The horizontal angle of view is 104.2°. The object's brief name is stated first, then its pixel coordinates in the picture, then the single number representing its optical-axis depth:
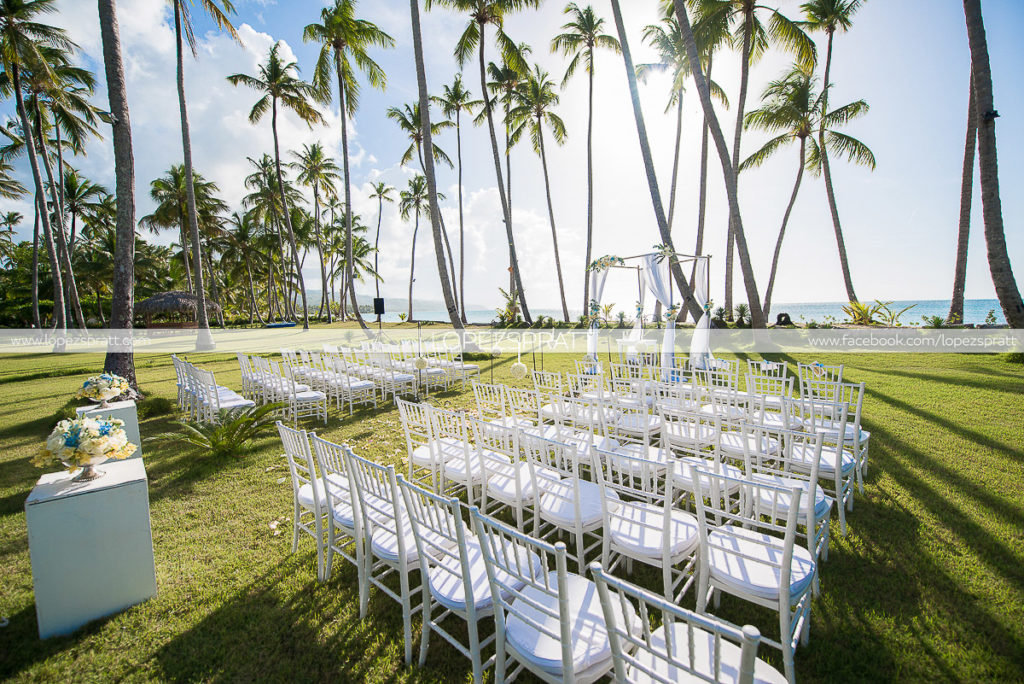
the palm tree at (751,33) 12.86
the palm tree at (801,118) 17.27
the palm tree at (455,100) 24.00
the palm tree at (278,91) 20.77
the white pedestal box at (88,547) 2.42
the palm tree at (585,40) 18.88
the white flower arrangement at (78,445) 2.52
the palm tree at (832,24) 16.20
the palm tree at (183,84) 11.51
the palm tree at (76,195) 26.12
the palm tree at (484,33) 15.23
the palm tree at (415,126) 24.75
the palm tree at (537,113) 21.05
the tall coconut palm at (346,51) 15.83
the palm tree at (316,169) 31.00
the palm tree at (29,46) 13.23
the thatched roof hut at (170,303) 24.08
